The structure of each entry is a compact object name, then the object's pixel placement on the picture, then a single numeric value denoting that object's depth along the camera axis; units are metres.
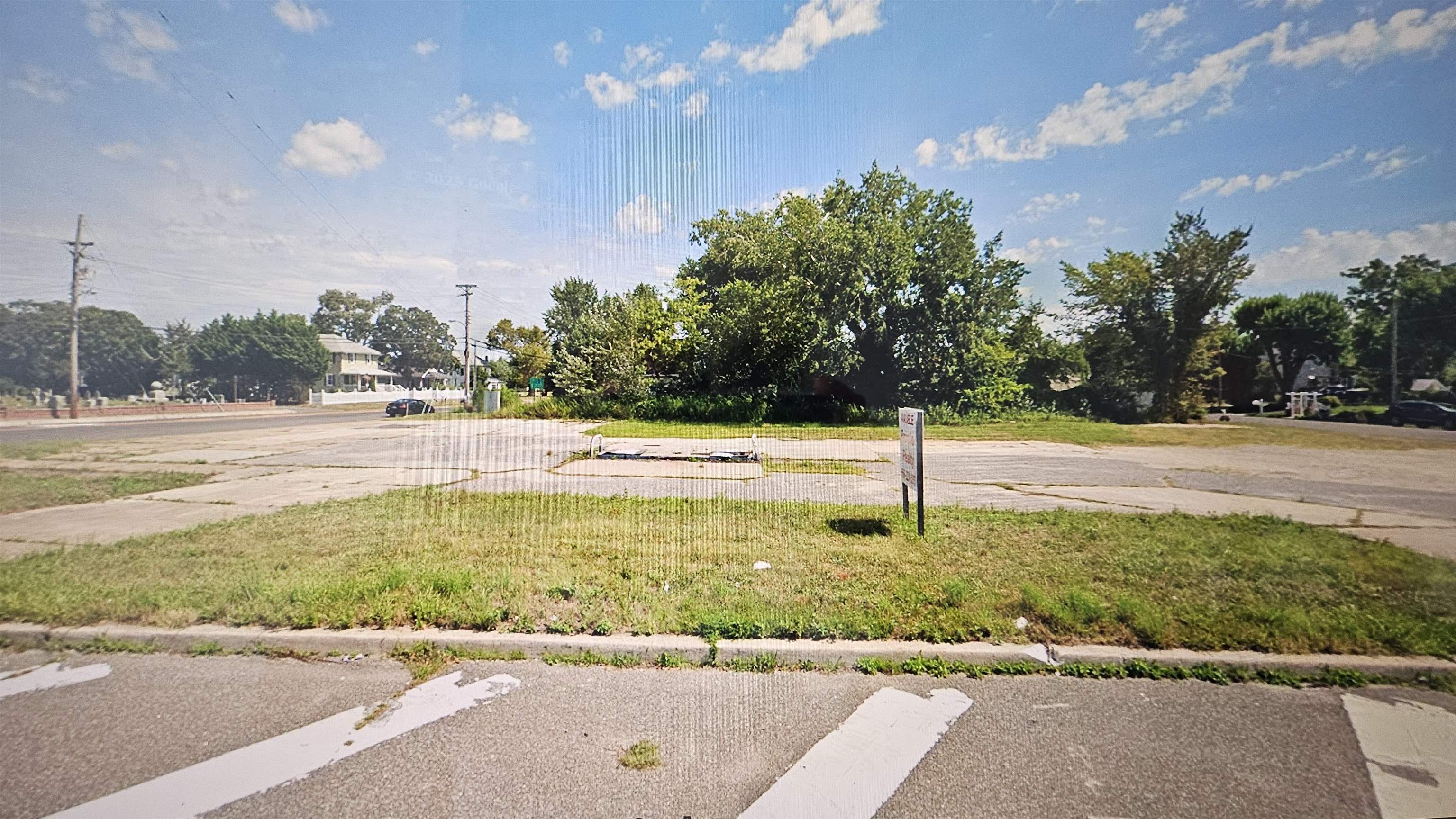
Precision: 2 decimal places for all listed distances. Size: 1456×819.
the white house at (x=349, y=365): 60.84
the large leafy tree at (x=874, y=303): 25.64
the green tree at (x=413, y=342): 76.50
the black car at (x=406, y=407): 36.88
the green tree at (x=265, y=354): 47.50
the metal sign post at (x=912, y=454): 6.19
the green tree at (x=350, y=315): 66.19
